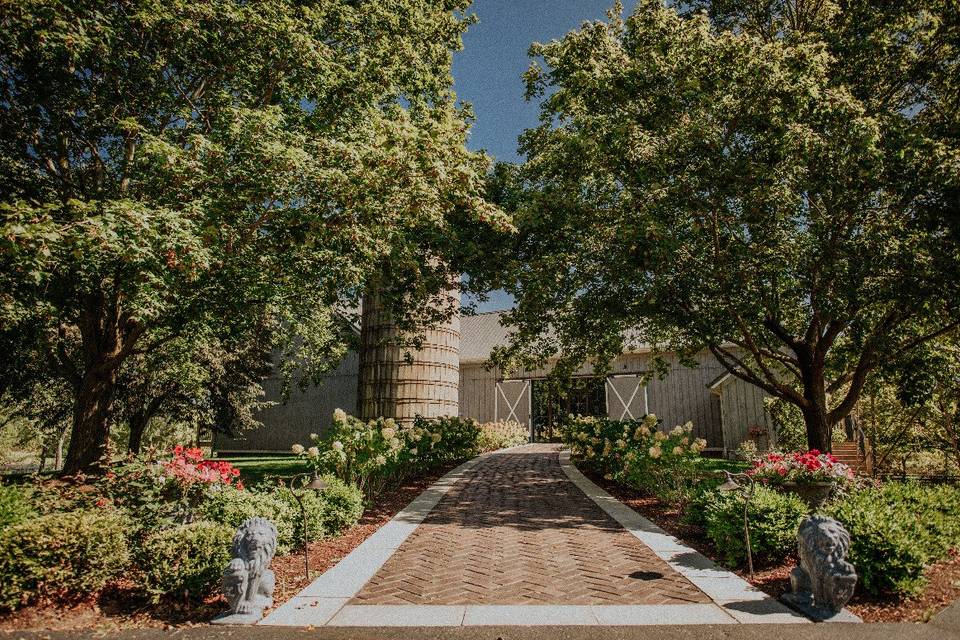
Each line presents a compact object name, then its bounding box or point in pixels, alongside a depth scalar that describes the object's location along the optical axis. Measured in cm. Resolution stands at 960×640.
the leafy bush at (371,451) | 833
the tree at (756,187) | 799
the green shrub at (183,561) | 462
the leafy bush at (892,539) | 452
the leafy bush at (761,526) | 547
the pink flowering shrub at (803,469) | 649
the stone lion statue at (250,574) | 433
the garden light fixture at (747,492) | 514
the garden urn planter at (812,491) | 651
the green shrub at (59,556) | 443
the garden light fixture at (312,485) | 520
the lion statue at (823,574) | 420
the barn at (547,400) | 1881
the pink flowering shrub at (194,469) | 574
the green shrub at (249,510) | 563
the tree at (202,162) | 646
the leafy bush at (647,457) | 848
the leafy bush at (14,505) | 492
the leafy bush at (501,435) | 1919
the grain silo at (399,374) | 1491
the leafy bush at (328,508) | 625
